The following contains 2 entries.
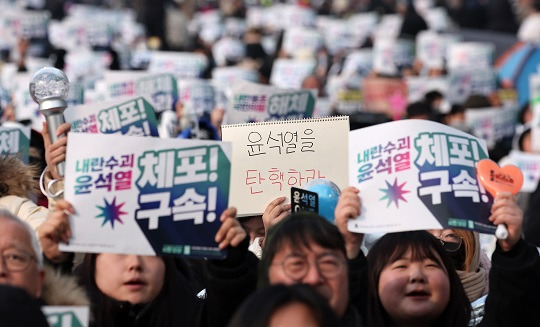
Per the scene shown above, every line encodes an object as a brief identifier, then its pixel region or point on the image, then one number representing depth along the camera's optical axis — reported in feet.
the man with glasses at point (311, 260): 30.58
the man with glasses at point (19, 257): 30.99
